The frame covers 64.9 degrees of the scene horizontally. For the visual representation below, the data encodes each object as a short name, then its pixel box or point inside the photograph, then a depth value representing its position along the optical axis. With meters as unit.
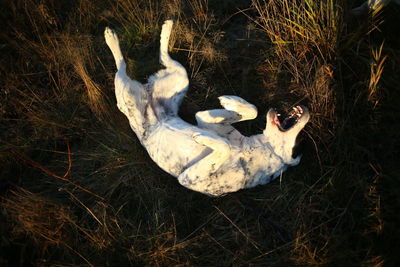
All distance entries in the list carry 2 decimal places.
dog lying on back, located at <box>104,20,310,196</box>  2.71
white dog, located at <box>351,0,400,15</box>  2.88
